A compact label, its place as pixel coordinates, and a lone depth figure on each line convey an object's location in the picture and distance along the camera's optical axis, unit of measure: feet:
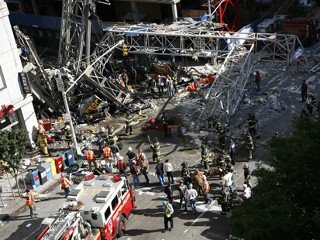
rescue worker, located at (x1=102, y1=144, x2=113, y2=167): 89.86
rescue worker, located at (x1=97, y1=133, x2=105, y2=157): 95.61
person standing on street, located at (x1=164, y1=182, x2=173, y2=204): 75.87
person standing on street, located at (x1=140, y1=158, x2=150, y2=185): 83.56
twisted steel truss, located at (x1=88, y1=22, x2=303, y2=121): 101.60
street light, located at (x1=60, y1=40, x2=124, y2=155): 93.56
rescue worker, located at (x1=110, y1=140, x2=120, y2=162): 93.51
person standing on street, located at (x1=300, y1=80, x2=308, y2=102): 101.22
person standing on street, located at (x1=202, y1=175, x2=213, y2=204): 76.54
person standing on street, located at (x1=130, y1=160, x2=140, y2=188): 82.43
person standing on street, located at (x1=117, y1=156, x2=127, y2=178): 85.97
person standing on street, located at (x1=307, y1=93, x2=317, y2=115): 94.68
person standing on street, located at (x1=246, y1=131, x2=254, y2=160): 86.30
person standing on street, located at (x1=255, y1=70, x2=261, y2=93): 108.27
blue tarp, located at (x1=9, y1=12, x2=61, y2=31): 156.15
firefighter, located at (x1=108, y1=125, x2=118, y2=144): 95.76
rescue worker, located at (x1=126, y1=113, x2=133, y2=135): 102.28
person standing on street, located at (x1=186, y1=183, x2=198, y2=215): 73.36
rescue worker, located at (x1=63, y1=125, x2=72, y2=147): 99.40
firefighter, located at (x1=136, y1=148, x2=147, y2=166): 84.74
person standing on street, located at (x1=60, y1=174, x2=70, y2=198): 81.22
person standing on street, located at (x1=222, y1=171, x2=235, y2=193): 75.25
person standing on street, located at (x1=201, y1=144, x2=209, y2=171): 84.58
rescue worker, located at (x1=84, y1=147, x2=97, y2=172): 88.81
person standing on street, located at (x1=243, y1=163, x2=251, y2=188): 77.25
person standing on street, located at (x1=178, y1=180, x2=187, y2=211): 74.49
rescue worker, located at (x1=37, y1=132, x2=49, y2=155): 98.17
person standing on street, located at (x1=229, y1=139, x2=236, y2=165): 85.81
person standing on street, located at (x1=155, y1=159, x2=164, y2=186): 81.41
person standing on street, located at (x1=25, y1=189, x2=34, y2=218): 78.18
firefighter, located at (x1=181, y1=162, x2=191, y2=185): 78.28
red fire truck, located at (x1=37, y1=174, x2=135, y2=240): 65.72
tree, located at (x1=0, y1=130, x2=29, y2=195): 82.07
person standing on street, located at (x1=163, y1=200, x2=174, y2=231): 70.59
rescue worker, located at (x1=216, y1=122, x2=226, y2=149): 91.09
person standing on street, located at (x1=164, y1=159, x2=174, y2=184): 82.07
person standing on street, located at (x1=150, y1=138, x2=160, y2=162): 88.69
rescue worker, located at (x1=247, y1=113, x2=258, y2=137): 91.66
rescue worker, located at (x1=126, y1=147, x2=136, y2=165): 87.35
